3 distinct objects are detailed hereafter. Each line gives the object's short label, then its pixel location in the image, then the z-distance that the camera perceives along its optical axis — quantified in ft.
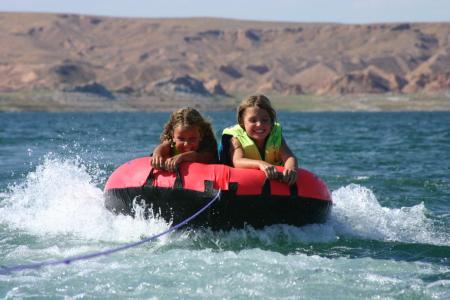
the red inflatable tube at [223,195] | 63.51
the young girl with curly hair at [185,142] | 65.21
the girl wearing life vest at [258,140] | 66.03
